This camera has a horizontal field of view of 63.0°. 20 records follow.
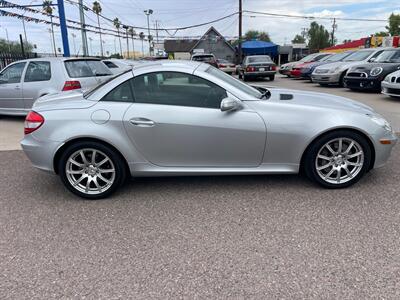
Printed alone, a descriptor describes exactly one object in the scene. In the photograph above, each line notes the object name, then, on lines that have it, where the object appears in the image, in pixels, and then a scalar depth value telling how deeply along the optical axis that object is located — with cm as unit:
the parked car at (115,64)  1188
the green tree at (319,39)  8419
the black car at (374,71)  1127
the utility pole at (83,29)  1980
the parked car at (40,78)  738
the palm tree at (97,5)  5280
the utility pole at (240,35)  3348
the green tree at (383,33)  7246
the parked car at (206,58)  2355
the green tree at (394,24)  6869
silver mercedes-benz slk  357
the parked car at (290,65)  2141
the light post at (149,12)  4944
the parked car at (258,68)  1908
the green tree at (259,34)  9765
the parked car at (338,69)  1395
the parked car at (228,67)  2519
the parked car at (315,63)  1652
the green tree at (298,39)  10900
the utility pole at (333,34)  8000
